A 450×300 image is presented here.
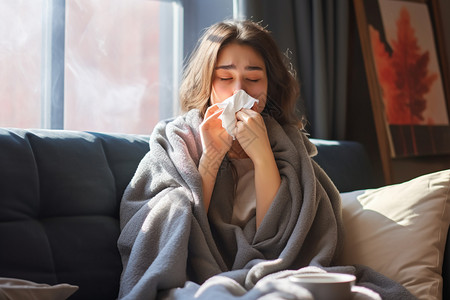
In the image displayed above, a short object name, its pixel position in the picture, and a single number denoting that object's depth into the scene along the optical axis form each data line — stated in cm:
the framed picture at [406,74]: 290
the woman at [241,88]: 164
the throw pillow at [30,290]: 105
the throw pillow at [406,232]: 145
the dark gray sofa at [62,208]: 136
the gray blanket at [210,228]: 135
